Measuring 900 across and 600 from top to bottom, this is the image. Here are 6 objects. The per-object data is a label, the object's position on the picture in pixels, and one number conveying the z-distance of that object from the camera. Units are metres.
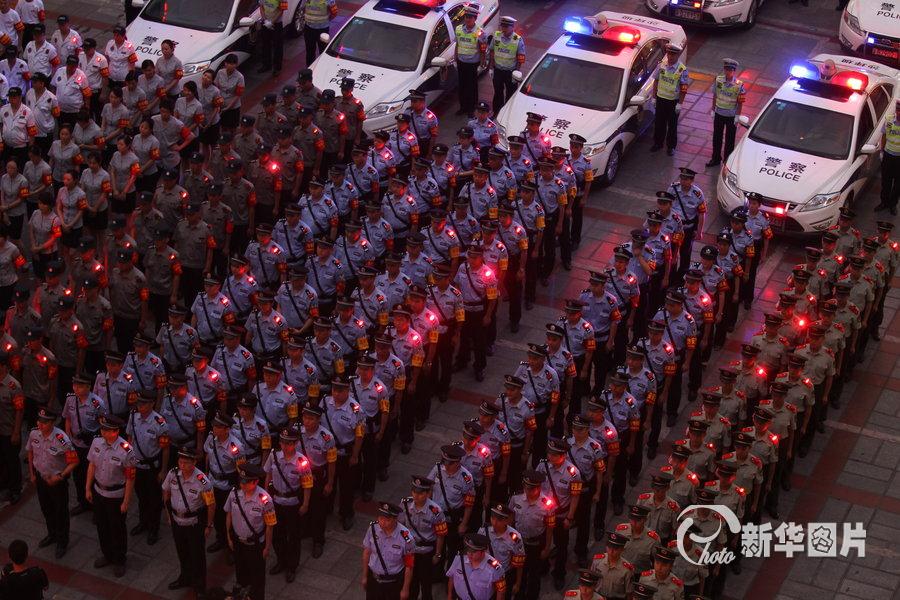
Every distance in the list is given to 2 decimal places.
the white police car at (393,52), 23.41
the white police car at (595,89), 22.67
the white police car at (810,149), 21.75
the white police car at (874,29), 26.17
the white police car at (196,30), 23.98
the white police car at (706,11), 27.09
